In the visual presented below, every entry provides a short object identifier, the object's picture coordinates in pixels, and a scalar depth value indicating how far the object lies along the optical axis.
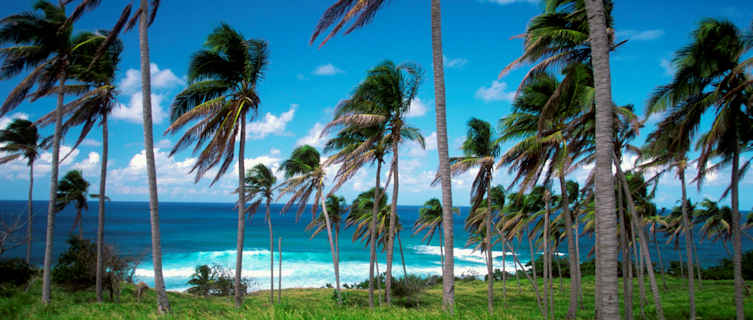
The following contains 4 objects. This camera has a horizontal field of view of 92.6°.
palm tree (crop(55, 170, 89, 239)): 22.86
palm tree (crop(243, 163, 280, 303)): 19.06
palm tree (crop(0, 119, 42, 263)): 17.36
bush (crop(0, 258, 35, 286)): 13.91
